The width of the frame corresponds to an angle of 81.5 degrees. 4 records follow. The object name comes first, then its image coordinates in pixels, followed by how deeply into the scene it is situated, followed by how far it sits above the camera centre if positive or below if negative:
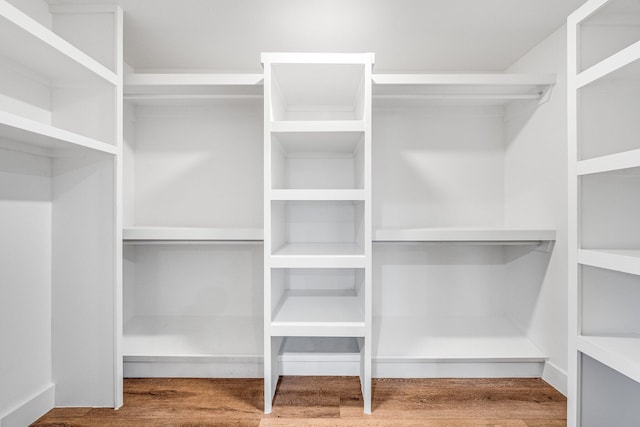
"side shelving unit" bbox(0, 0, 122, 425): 1.67 -0.12
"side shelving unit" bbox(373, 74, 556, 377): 2.50 +0.05
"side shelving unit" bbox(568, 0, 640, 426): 1.37 +0.00
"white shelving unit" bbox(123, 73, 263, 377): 2.48 +0.05
